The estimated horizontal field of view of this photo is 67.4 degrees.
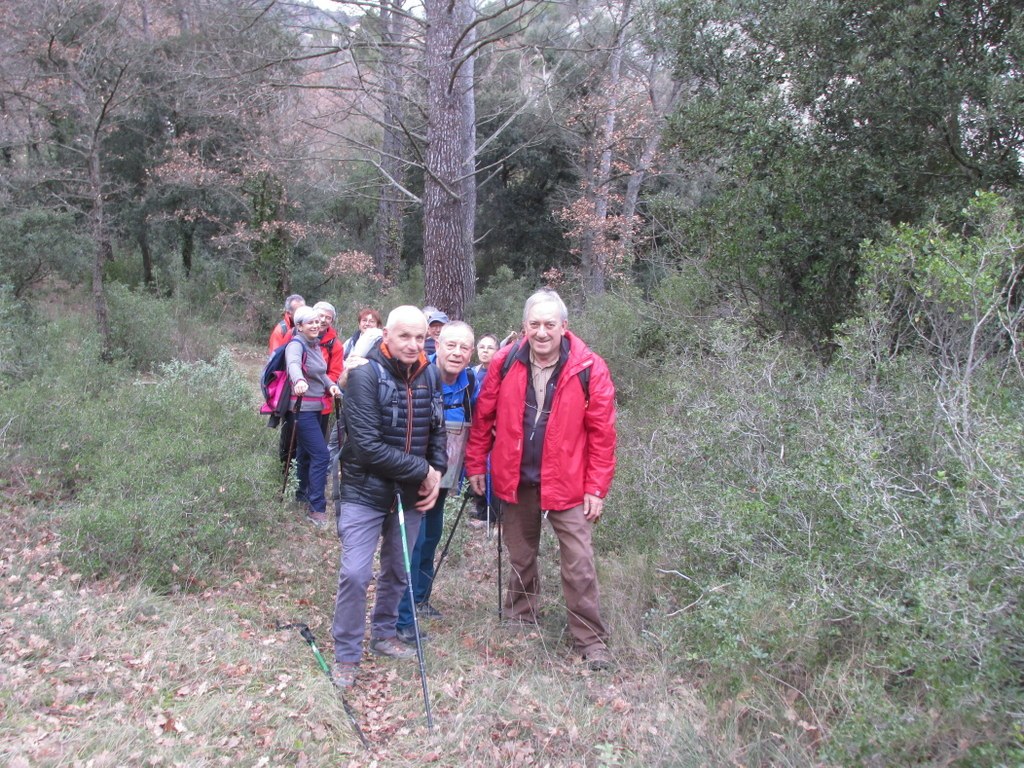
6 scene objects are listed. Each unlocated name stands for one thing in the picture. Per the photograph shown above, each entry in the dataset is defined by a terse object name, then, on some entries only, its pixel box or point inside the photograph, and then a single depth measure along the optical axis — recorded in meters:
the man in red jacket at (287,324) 7.18
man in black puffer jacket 3.95
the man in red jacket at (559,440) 4.19
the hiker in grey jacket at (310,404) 6.43
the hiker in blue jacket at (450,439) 4.64
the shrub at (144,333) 12.22
